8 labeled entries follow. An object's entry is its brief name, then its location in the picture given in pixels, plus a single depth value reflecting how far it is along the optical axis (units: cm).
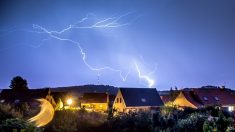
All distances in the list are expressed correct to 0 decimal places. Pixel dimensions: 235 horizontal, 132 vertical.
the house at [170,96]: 3840
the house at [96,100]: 3940
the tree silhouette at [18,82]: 4664
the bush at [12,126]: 846
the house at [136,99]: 3182
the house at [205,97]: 3276
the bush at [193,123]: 1466
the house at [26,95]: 3152
